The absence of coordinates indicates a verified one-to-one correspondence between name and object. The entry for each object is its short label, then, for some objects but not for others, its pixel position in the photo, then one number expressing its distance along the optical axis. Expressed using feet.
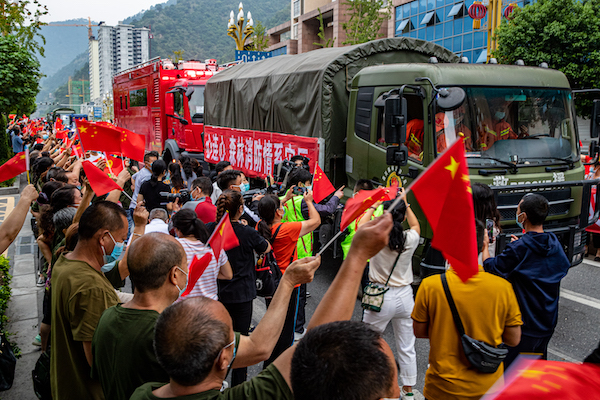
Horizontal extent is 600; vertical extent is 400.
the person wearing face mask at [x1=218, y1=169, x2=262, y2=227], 19.17
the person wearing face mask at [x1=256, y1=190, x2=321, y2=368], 14.66
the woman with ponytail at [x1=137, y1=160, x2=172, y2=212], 23.30
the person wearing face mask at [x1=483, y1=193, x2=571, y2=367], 11.09
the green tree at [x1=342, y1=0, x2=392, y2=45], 79.77
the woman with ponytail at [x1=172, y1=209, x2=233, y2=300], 12.26
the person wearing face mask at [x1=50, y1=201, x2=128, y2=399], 8.60
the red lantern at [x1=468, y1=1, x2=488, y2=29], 68.03
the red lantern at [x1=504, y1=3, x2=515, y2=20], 72.90
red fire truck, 46.65
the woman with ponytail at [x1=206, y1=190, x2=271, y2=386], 13.48
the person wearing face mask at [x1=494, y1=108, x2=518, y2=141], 19.12
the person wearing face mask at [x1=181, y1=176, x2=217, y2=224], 16.74
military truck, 18.58
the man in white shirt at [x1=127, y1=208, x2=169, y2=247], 15.20
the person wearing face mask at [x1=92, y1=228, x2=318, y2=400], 7.16
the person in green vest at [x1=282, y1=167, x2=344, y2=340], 17.17
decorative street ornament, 83.19
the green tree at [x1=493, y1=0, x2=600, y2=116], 57.11
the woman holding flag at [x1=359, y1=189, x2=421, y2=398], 13.71
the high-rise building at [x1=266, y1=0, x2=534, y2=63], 96.27
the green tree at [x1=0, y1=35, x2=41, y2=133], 33.81
